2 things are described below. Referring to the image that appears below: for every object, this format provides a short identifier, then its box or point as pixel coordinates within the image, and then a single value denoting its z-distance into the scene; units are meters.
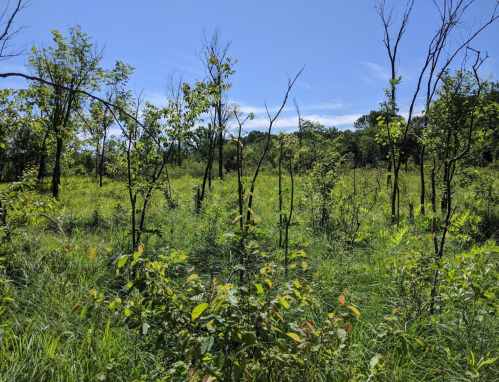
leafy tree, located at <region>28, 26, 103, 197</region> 10.09
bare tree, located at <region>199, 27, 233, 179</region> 6.41
